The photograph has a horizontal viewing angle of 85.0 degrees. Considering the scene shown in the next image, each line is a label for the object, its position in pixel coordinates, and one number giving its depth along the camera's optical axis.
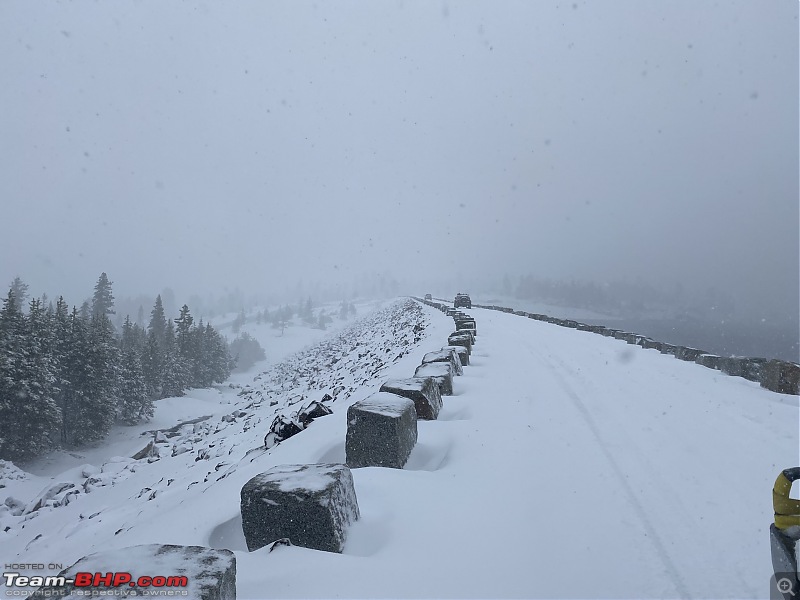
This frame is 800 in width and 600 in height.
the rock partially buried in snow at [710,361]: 9.24
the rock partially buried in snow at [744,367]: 7.99
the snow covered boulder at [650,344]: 13.04
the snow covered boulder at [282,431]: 6.00
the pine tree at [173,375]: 40.53
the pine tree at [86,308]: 55.77
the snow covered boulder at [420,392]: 5.08
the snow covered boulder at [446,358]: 7.44
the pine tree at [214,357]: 54.03
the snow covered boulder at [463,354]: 8.62
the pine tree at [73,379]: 28.64
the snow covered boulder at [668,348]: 12.16
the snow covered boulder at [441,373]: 6.23
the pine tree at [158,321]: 52.16
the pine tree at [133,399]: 31.62
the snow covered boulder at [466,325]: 13.78
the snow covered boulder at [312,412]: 6.21
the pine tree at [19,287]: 58.72
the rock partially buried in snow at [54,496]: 10.55
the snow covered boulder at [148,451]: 14.60
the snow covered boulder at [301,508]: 2.61
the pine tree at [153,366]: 38.22
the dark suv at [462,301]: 36.28
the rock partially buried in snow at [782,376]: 6.85
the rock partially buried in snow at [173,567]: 1.77
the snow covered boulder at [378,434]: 3.88
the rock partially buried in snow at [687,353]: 10.57
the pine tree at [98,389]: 28.45
